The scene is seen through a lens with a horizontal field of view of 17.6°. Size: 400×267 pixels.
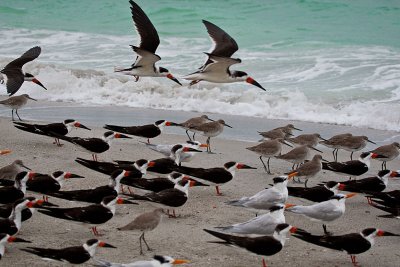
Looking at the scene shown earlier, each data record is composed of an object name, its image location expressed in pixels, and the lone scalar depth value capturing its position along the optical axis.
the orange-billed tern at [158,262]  9.98
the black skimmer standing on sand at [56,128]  17.05
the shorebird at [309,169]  15.22
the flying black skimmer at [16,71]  18.95
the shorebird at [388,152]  16.75
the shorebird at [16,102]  20.50
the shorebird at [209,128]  18.52
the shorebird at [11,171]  14.16
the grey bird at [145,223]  11.61
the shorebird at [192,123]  18.92
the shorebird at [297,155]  16.57
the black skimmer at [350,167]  15.59
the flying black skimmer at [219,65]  21.21
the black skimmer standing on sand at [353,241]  11.31
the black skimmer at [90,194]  12.61
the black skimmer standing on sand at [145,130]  17.81
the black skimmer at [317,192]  13.53
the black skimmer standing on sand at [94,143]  16.34
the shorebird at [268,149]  16.78
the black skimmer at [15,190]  12.40
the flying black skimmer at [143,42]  21.12
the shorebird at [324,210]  12.58
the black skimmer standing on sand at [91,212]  11.51
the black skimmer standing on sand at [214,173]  14.68
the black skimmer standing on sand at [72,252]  10.13
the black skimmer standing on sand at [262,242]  10.91
